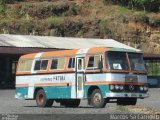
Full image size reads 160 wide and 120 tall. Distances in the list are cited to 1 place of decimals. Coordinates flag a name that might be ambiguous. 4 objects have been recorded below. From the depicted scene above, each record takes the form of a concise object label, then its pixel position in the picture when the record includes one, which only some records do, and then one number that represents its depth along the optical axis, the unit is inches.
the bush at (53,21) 2858.3
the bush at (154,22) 3014.3
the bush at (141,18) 2977.4
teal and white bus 888.9
